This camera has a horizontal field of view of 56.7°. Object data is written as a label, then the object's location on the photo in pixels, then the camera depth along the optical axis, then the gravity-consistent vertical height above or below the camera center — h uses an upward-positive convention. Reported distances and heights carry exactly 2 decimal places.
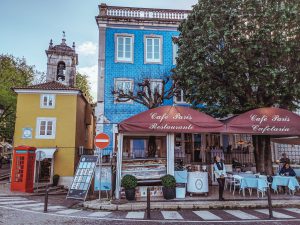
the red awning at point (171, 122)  11.66 +1.32
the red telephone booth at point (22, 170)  18.00 -1.13
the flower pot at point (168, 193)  11.38 -1.61
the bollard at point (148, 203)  8.84 -1.61
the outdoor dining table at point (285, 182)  12.31 -1.25
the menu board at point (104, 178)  13.85 -1.24
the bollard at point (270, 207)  8.74 -1.68
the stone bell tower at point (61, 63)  30.97 +10.10
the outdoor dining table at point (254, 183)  11.91 -1.25
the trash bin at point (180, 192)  11.82 -1.63
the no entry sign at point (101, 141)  11.97 +0.52
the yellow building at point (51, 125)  22.70 +2.27
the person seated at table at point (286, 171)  13.76 -0.85
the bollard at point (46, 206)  10.26 -1.95
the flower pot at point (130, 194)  11.38 -1.65
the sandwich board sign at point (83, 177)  12.90 -1.15
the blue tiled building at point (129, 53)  20.94 +7.76
